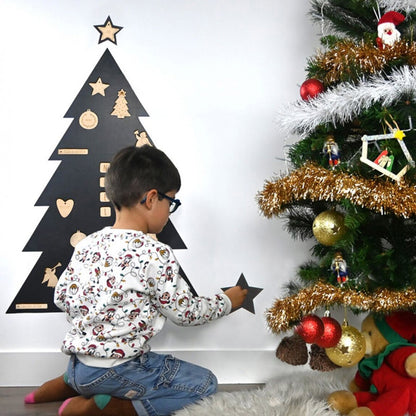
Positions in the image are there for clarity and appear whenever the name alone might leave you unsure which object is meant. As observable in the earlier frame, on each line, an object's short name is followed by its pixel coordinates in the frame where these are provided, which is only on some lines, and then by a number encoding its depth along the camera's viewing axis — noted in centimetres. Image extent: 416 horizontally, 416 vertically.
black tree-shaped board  157
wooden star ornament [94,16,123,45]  161
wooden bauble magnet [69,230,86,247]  158
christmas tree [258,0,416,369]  117
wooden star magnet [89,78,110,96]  161
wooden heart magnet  158
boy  123
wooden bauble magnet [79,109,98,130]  160
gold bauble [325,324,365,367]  121
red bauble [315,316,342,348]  117
